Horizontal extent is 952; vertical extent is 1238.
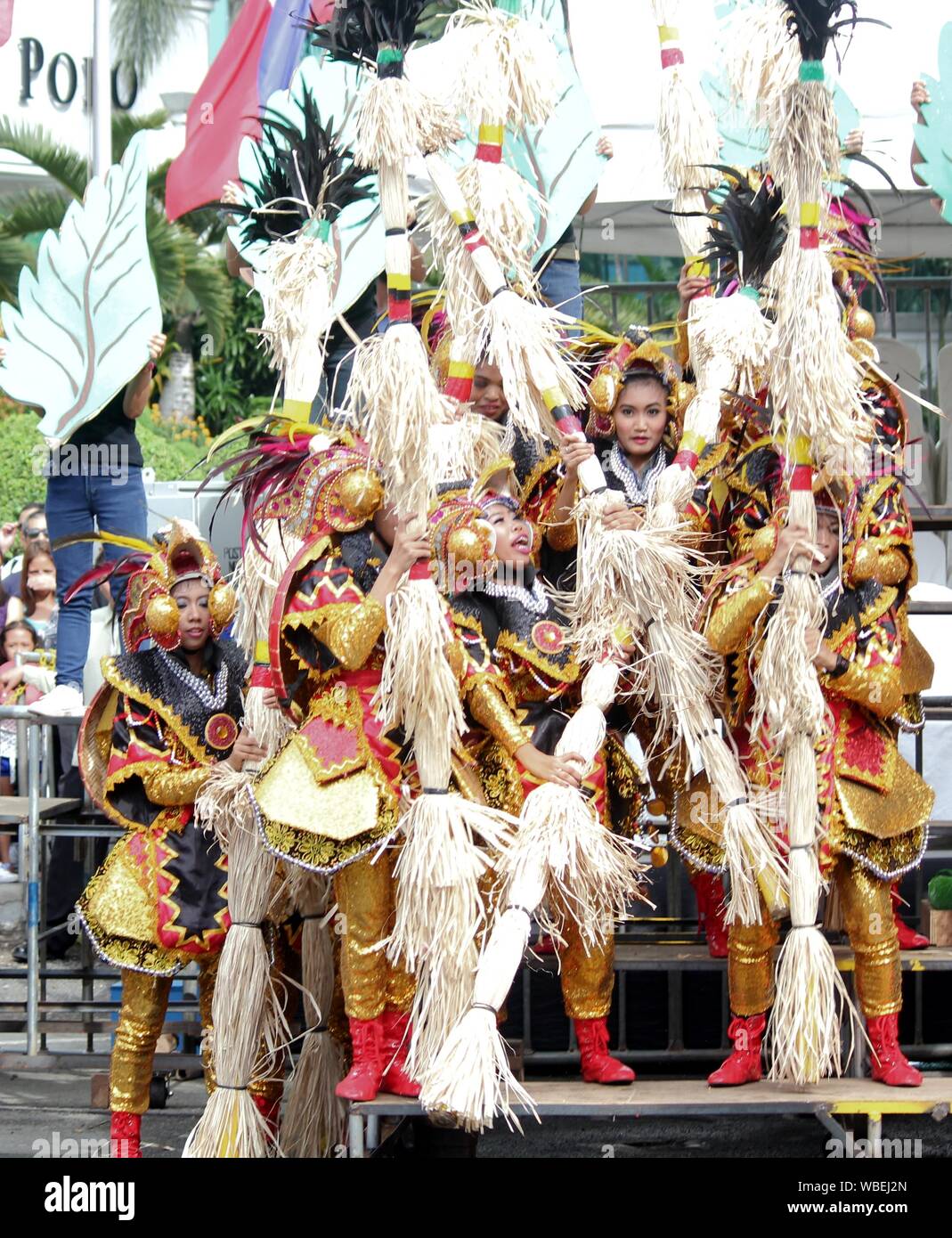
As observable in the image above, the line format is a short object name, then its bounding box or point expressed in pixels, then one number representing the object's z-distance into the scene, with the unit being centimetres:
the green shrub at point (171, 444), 1323
